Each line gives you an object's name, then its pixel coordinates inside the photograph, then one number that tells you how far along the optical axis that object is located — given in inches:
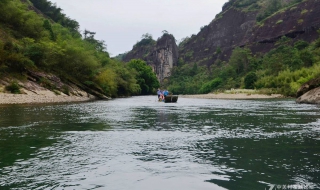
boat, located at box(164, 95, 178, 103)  1523.0
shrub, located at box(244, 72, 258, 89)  2888.8
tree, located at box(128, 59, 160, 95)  3989.7
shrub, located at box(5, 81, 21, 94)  1404.2
